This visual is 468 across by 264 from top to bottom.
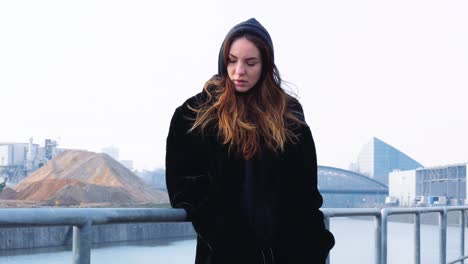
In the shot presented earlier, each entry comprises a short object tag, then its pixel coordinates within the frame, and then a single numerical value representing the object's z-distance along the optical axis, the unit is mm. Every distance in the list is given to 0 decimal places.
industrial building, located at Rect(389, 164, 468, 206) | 59625
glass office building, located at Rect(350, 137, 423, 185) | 126419
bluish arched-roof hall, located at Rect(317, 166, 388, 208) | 76375
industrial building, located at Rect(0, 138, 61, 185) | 65625
